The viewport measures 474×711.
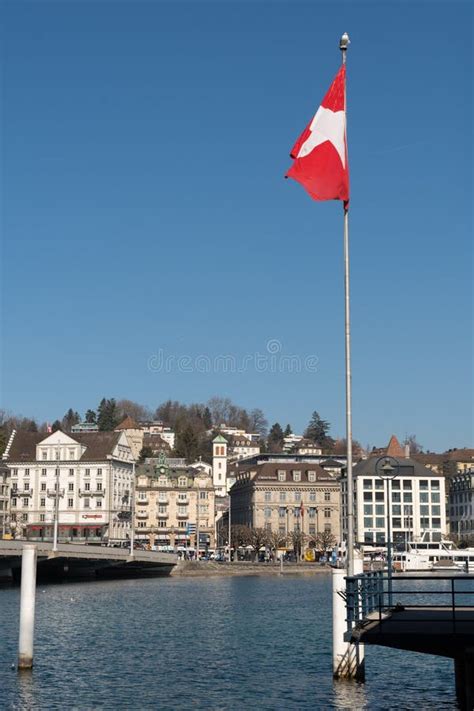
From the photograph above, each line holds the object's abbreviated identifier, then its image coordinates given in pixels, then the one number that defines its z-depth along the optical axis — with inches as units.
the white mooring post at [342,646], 1213.1
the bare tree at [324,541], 7377.0
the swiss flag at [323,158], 1236.5
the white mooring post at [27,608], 1561.3
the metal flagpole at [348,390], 1208.8
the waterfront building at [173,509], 7377.0
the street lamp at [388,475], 1328.4
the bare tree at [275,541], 7165.4
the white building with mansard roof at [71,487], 6663.4
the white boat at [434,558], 6402.6
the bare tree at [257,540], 7140.8
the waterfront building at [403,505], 7362.2
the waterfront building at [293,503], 7628.0
